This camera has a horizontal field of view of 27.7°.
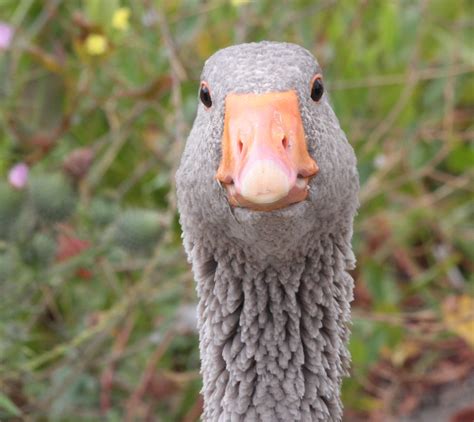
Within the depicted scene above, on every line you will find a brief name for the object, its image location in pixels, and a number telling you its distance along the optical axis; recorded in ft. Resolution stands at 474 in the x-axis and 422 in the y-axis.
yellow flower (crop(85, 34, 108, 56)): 13.82
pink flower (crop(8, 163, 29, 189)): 12.83
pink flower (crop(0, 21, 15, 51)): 14.38
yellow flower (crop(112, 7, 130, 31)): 13.97
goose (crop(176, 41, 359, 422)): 7.54
